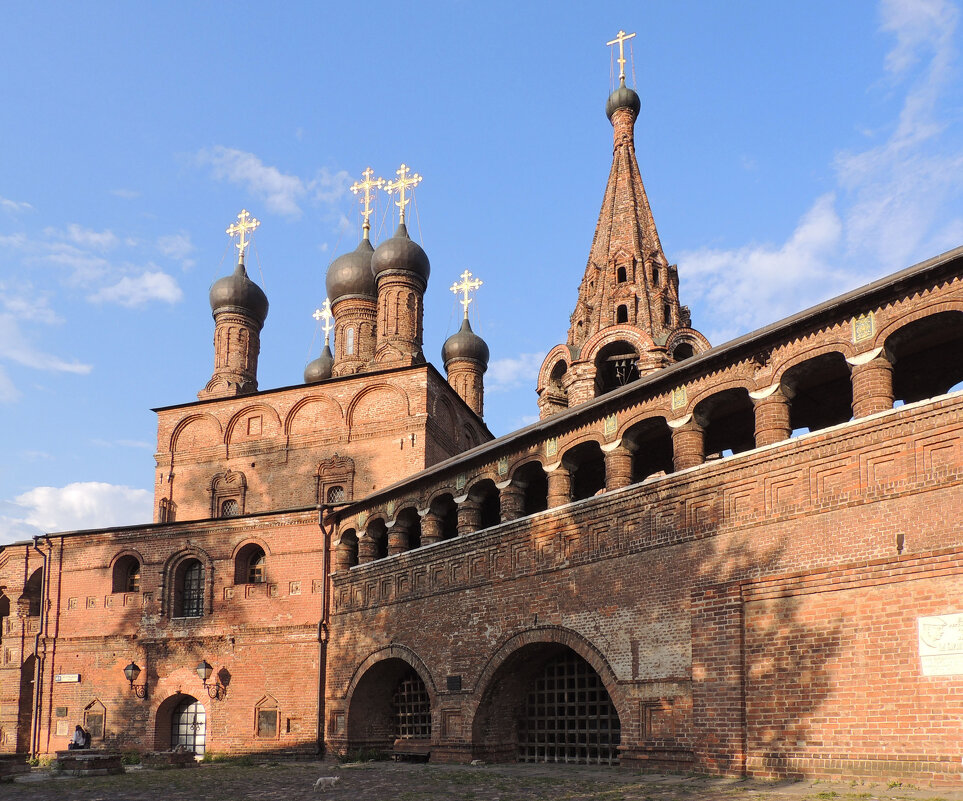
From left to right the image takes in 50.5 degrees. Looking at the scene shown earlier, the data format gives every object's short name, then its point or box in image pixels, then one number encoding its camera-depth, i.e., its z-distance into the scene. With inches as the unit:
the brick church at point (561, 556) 397.7
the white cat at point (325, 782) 479.2
